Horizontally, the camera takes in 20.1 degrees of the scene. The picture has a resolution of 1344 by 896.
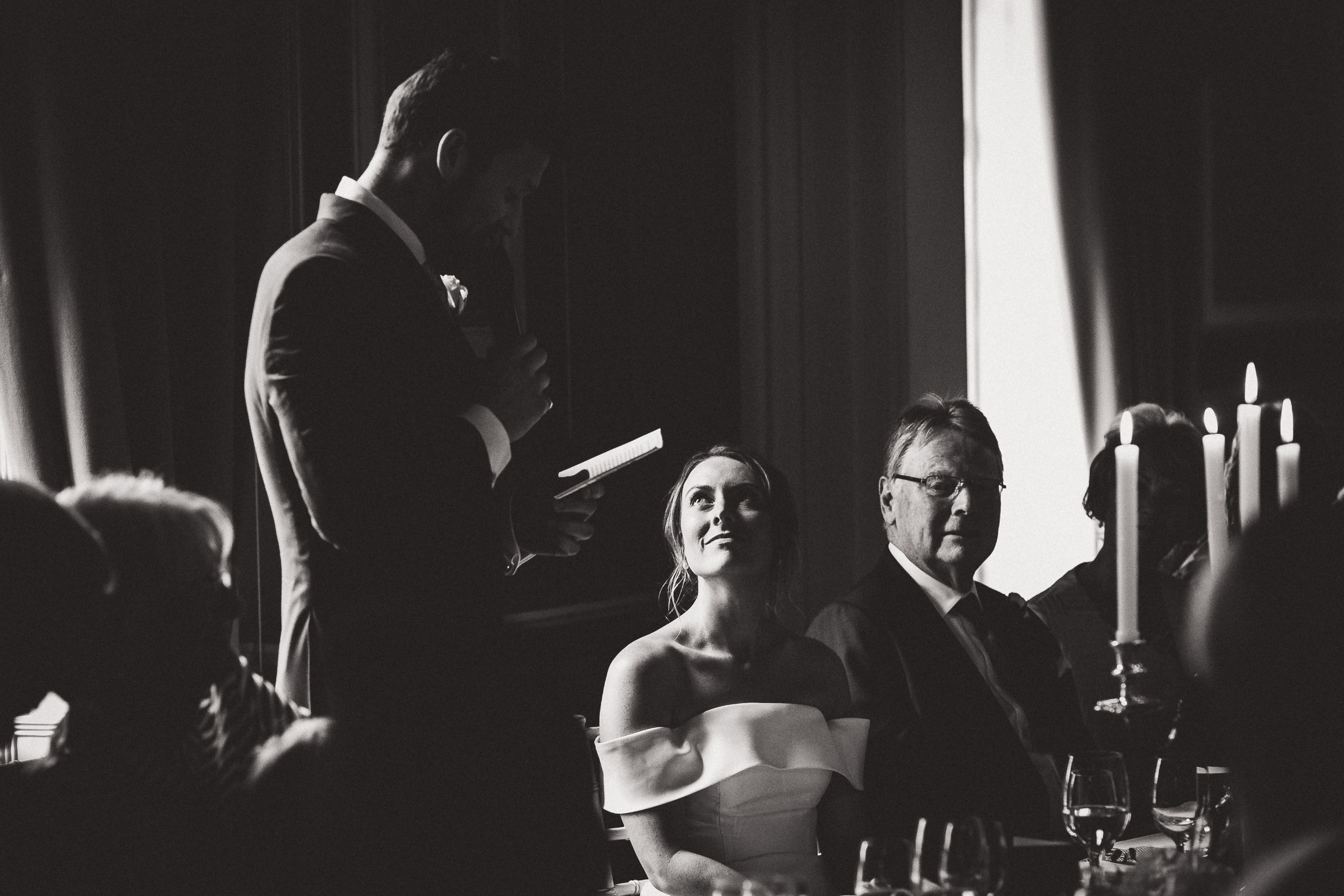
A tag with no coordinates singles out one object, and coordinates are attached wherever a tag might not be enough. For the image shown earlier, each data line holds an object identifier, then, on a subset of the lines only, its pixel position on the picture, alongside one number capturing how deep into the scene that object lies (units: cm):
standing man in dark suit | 505
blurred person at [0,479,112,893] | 419
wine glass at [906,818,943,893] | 492
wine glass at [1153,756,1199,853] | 528
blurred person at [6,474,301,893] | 472
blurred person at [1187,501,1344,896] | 335
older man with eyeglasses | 570
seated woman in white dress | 564
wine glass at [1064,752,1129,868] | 519
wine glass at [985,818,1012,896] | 496
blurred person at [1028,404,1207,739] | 616
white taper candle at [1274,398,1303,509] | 491
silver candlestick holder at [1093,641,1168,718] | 475
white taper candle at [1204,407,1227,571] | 485
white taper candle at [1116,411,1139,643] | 477
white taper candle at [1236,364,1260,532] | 484
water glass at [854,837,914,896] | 492
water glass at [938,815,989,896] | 492
